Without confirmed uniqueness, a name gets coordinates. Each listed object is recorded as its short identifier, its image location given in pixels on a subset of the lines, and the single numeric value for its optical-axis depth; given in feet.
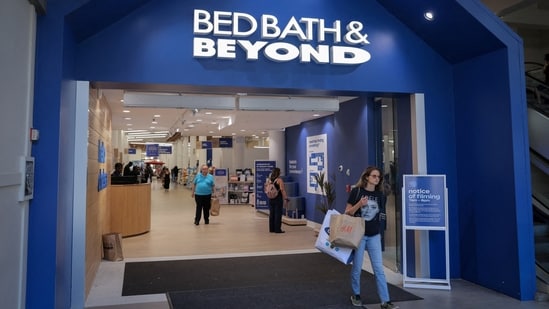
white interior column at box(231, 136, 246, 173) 58.23
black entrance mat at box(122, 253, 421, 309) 13.87
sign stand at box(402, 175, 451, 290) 15.40
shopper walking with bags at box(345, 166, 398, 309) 12.66
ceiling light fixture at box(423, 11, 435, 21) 14.96
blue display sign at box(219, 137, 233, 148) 57.89
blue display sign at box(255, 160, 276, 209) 39.96
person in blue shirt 31.65
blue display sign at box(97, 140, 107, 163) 17.69
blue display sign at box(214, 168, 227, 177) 48.32
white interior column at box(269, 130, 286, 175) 38.27
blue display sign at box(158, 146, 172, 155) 97.95
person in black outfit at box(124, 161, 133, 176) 32.29
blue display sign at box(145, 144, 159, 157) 93.20
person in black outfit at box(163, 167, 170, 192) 79.77
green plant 26.20
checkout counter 25.82
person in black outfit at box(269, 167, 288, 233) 28.45
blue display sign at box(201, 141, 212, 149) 63.67
